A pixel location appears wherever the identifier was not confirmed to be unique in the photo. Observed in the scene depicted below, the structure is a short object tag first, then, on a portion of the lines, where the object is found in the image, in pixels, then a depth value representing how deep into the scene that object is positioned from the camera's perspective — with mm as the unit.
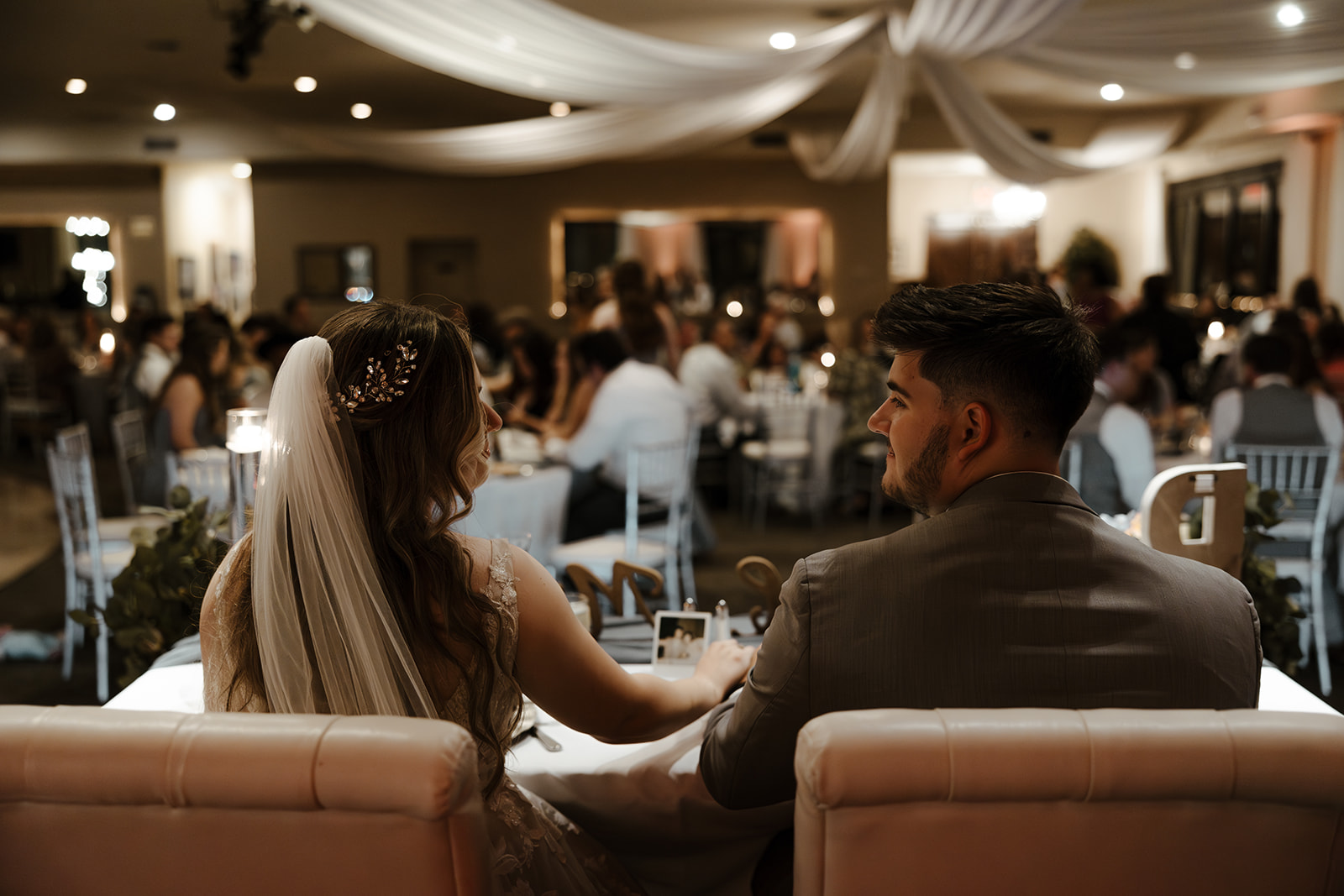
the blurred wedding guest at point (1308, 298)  7211
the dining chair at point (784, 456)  6633
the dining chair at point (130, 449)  5129
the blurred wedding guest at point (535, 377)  5859
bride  1327
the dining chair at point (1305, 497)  3881
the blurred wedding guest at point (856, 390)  6855
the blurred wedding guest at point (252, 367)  5402
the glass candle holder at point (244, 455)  2045
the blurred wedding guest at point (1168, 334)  7145
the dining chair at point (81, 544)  3863
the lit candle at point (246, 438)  2043
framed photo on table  1861
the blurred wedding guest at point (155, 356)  6648
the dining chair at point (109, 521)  4000
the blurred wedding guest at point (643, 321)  5172
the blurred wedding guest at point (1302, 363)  4328
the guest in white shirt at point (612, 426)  4598
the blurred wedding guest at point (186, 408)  4879
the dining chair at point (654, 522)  4160
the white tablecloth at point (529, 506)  4078
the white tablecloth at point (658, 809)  1563
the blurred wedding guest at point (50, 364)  9695
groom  1204
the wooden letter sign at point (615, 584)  2035
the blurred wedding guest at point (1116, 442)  3957
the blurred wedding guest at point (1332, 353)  5301
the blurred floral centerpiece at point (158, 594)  2420
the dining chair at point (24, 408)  9781
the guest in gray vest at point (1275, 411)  4191
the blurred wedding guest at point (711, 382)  6445
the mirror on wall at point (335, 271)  13195
